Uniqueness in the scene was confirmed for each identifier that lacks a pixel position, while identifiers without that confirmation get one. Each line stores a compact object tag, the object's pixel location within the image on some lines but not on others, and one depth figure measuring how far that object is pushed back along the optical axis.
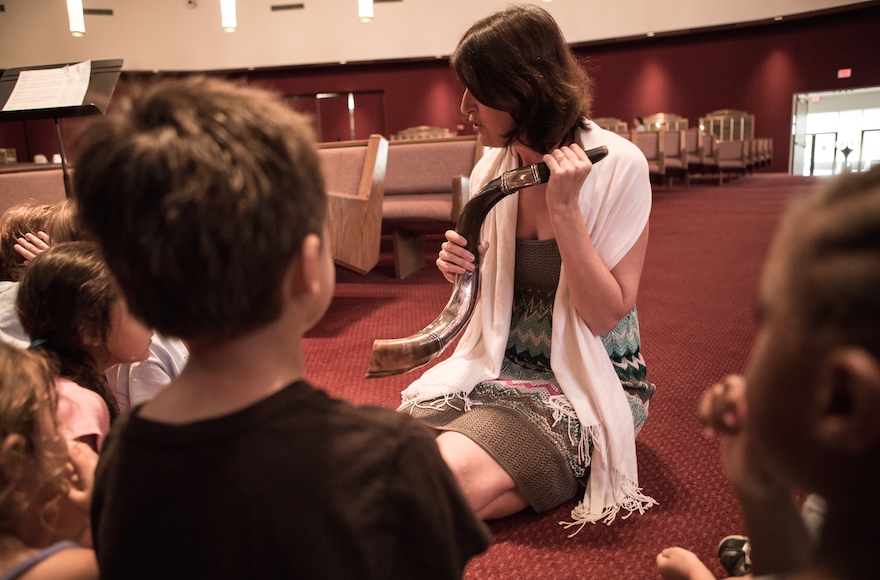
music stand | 2.72
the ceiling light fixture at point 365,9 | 9.40
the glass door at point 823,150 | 15.17
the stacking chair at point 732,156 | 11.94
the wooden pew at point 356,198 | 3.38
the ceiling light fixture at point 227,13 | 9.51
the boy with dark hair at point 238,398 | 0.50
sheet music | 2.80
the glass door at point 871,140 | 14.23
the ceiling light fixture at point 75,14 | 8.91
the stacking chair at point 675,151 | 10.01
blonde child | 0.69
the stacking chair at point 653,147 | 9.27
